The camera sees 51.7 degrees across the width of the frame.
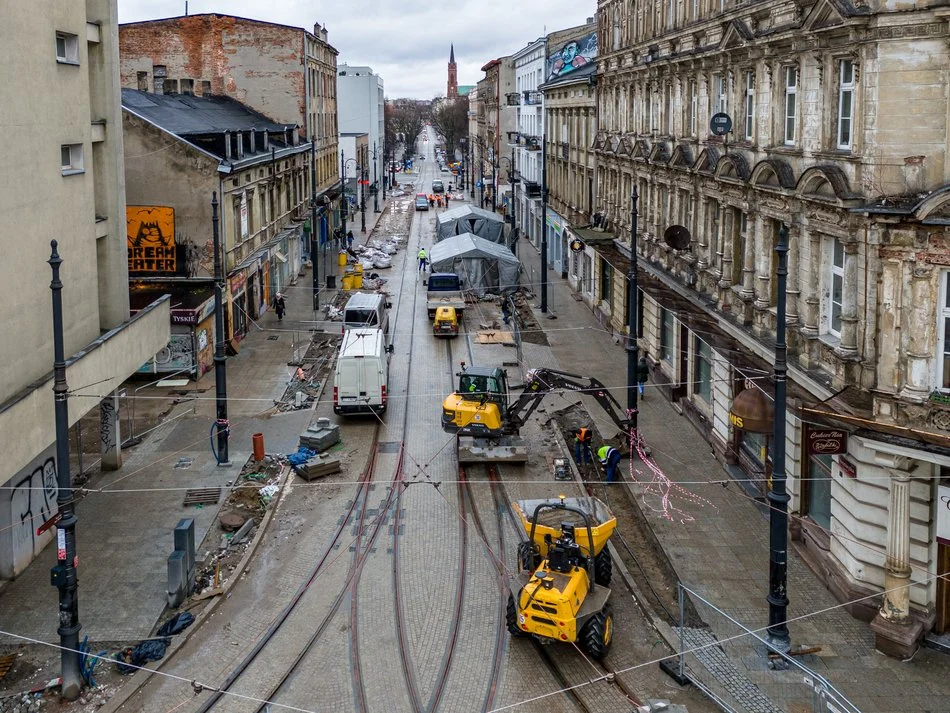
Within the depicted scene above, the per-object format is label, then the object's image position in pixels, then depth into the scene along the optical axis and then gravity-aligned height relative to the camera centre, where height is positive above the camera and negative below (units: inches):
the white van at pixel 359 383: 1171.3 -198.6
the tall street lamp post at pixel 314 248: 1886.6 -64.6
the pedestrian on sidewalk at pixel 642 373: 1170.6 -190.3
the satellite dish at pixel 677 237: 1106.7 -28.4
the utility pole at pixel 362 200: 3270.2 +52.1
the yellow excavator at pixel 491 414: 1007.6 -204.8
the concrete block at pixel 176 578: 703.7 -257.4
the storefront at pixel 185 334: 1315.2 -159.4
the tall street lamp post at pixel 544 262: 1836.9 -92.2
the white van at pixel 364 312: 1500.1 -149.3
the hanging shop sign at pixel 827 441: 659.4 -154.1
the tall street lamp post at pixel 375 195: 3974.2 +81.1
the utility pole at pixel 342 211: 2647.1 +12.0
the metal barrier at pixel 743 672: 556.4 -278.2
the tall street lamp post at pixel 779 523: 607.5 -196.1
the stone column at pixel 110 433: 951.0 -211.5
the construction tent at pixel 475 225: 2425.0 -27.5
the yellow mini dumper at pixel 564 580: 602.5 -232.0
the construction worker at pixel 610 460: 926.4 -233.4
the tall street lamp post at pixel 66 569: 574.6 -205.7
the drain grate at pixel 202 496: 906.6 -258.4
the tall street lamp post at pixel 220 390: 984.9 -173.6
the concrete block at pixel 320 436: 1057.5 -236.8
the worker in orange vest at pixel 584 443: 999.0 -237.8
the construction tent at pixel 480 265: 2033.7 -106.5
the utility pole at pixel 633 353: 1015.0 -148.4
